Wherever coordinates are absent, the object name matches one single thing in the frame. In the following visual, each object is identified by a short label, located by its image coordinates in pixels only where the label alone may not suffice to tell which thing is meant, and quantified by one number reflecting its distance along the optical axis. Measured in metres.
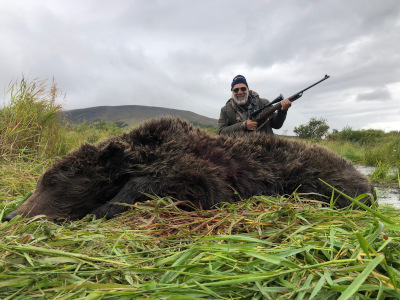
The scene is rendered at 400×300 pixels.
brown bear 2.34
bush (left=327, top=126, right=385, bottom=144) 20.52
